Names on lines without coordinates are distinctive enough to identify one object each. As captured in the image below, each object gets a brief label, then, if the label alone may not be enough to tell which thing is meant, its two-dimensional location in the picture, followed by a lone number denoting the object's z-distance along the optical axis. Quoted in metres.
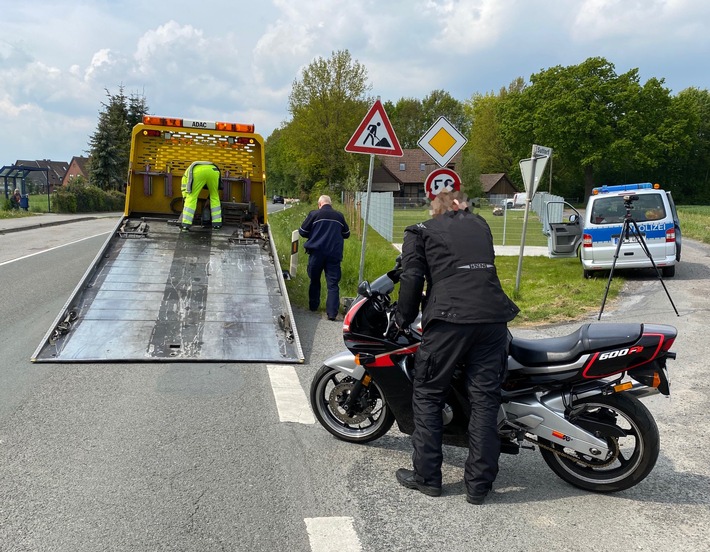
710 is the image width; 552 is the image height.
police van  13.12
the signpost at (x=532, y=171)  10.93
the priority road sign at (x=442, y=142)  9.70
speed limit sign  8.13
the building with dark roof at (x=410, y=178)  91.25
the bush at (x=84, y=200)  38.00
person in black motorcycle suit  3.76
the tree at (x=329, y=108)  57.12
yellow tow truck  7.06
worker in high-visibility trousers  10.86
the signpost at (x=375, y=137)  9.14
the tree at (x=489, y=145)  93.38
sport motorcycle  3.82
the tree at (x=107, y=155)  50.25
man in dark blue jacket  9.35
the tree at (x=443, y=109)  109.75
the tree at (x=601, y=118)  63.72
